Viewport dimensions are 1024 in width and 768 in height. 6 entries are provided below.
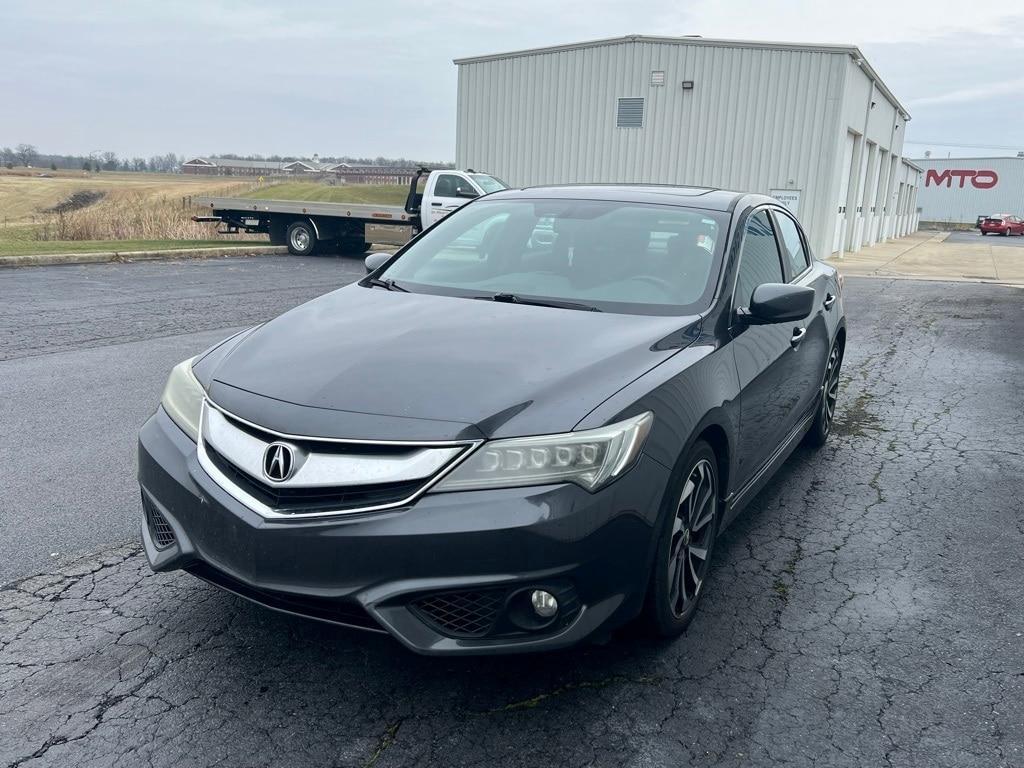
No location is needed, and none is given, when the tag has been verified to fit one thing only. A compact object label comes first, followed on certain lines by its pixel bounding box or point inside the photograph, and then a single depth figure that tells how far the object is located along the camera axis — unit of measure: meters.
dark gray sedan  2.54
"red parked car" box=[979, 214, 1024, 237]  60.43
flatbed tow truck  19.02
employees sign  23.45
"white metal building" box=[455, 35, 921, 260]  23.12
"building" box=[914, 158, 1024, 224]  74.25
